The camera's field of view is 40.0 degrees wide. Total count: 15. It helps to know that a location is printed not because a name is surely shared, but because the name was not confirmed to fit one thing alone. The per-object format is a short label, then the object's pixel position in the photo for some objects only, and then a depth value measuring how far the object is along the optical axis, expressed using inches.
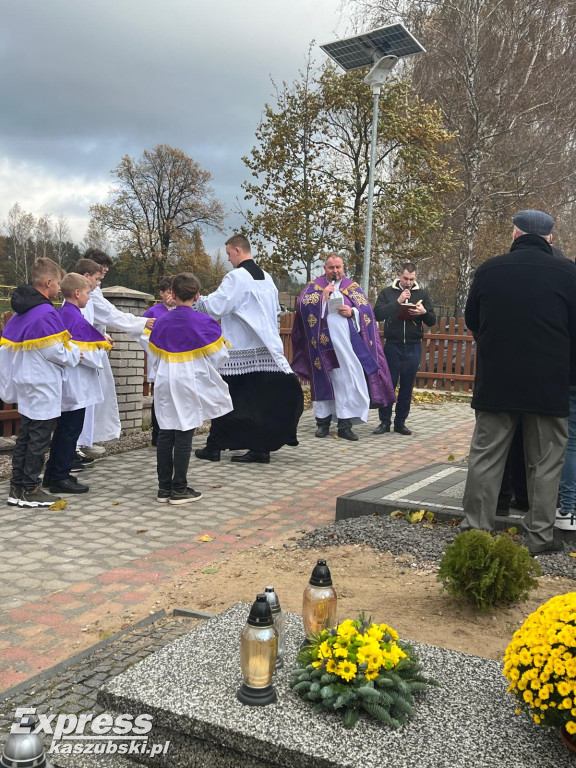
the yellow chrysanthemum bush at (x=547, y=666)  97.0
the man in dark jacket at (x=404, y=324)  415.2
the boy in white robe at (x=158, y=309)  331.0
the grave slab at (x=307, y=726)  98.9
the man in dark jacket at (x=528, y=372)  194.2
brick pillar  377.7
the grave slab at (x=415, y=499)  222.5
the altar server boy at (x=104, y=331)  317.7
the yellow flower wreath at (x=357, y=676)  106.9
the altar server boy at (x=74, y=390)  274.5
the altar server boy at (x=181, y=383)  266.5
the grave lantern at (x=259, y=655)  108.8
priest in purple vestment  408.8
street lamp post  503.8
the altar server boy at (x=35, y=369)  251.6
